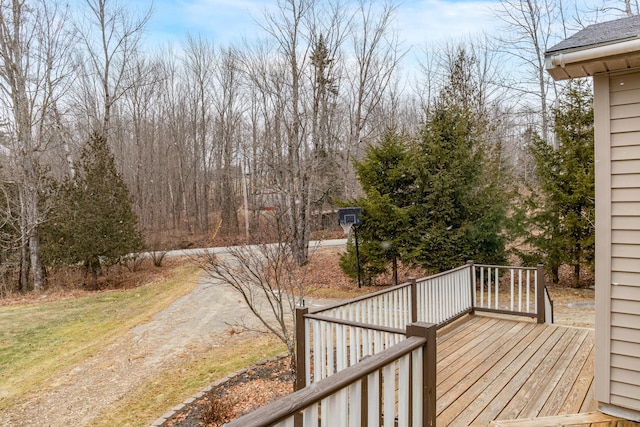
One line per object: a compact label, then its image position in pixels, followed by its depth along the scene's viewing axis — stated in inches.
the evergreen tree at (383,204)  402.3
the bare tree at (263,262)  197.6
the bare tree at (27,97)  471.2
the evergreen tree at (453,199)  378.3
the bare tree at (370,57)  641.0
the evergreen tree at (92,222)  475.5
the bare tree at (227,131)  901.2
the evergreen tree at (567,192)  366.6
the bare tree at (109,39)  668.7
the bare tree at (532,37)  621.9
